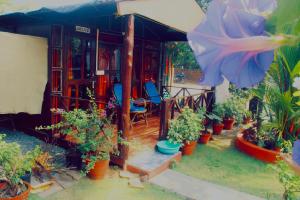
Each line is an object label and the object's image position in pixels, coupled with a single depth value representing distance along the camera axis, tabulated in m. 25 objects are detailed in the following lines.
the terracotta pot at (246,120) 9.60
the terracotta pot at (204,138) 7.09
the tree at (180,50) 10.57
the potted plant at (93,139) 4.65
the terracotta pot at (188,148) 6.11
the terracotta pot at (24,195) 3.49
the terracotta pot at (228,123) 8.61
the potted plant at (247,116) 9.21
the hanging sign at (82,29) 6.69
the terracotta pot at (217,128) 7.98
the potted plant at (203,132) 6.78
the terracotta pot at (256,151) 6.18
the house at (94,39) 4.86
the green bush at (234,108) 8.48
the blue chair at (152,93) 8.93
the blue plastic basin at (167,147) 5.68
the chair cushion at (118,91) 7.58
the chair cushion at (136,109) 7.44
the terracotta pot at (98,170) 4.65
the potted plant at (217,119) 7.82
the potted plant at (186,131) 5.96
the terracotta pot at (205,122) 7.53
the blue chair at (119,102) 7.44
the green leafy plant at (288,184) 3.26
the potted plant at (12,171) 3.55
